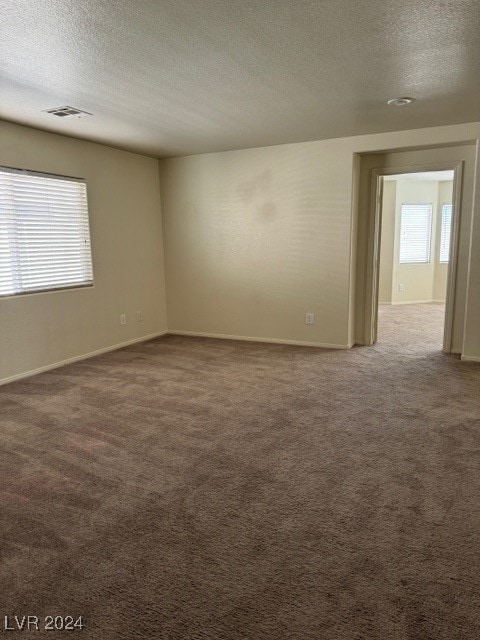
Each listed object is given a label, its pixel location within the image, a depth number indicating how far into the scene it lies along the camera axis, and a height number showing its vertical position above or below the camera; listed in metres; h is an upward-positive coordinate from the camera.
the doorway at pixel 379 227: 4.69 +0.19
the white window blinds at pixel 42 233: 4.19 +0.15
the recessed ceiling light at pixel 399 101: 3.53 +1.15
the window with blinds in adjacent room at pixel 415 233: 8.55 +0.21
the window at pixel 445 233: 8.54 +0.20
